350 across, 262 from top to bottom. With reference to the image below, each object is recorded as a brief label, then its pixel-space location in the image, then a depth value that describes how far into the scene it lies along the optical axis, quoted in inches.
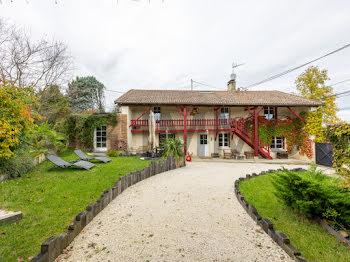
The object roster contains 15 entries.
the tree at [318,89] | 627.5
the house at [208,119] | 477.4
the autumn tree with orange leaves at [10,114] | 164.6
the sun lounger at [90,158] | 304.3
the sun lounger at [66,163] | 241.7
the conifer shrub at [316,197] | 106.7
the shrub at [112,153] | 402.0
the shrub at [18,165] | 196.4
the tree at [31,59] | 393.9
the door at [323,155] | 373.6
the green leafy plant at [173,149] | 336.2
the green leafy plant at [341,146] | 109.1
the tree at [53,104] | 491.2
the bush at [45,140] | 336.8
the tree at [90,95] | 1085.7
